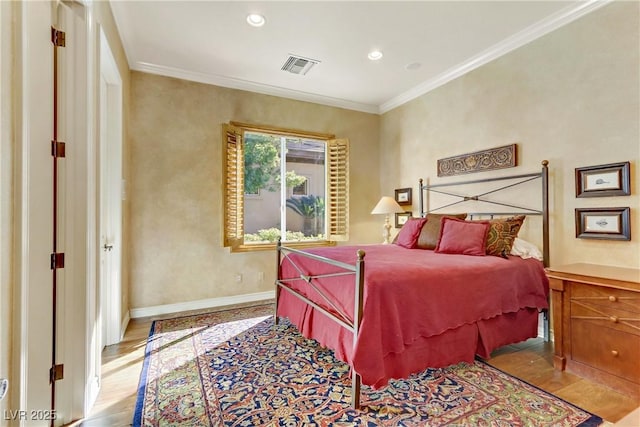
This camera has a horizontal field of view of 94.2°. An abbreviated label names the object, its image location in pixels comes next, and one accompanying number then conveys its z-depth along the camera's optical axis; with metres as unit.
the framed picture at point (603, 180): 2.28
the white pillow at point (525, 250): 2.70
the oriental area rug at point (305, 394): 1.68
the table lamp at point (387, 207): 4.19
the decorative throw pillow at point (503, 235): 2.66
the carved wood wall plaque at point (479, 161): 3.11
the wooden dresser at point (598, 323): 1.84
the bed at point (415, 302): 1.82
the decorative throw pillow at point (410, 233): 3.37
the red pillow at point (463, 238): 2.70
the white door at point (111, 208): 2.69
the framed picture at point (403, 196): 4.39
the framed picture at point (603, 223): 2.27
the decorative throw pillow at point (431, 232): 3.17
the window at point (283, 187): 3.91
